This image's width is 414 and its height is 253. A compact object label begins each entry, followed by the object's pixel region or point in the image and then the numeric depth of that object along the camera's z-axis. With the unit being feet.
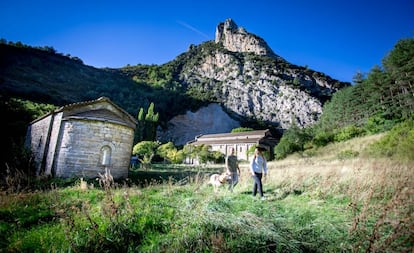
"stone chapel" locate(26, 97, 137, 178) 41.68
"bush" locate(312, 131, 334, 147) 89.60
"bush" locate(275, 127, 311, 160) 90.89
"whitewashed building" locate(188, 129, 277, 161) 138.31
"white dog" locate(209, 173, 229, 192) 26.27
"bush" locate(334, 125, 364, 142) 86.84
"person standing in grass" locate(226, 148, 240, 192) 25.86
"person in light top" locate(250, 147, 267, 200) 22.20
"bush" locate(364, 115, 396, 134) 84.03
